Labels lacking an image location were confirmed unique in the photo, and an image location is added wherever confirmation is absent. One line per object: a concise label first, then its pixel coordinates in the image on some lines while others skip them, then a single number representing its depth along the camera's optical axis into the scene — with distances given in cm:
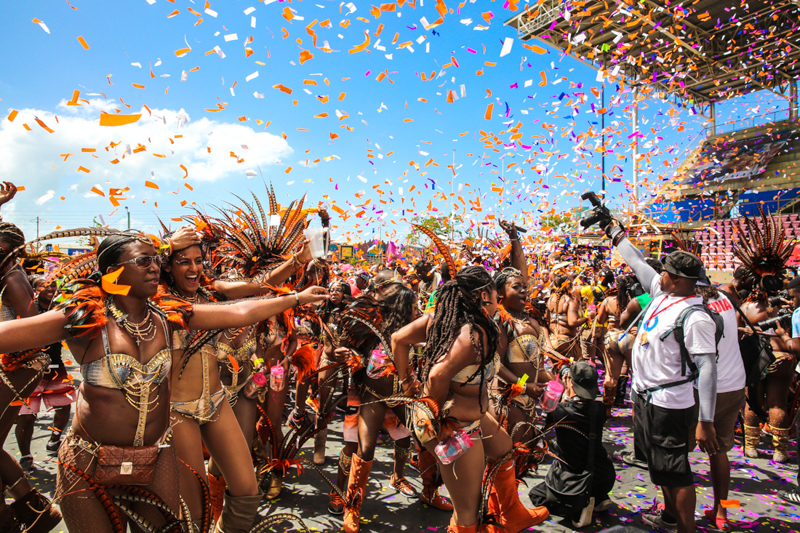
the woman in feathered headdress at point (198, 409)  263
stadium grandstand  2089
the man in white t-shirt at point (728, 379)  372
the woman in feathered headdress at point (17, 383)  312
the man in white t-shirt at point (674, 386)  308
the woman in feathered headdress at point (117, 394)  198
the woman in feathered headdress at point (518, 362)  364
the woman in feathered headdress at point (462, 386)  269
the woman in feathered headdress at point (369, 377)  352
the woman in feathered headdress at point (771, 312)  512
